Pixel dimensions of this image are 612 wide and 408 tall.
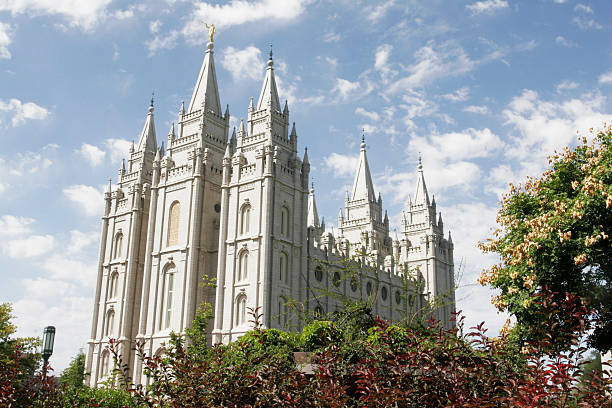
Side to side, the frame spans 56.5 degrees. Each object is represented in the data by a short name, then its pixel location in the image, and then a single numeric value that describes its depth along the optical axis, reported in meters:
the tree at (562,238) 16.05
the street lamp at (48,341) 17.33
